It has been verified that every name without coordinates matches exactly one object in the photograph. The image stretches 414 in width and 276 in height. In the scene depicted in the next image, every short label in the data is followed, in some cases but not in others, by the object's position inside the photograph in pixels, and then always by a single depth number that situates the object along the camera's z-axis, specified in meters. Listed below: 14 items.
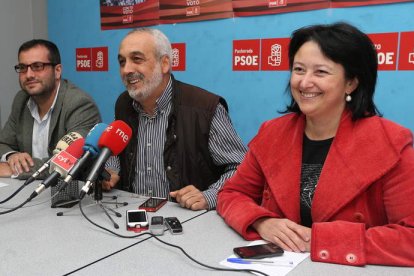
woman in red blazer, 1.14
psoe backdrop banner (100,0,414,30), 2.25
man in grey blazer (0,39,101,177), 2.41
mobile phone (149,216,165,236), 1.34
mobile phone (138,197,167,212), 1.58
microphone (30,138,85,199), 1.34
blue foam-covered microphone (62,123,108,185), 1.30
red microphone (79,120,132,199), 1.27
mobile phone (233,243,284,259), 1.15
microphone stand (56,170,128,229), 1.54
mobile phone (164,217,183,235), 1.34
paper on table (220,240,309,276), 1.07
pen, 1.11
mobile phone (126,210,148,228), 1.38
